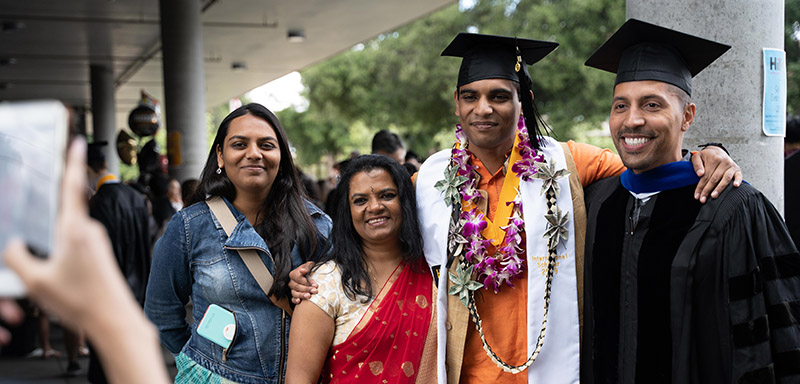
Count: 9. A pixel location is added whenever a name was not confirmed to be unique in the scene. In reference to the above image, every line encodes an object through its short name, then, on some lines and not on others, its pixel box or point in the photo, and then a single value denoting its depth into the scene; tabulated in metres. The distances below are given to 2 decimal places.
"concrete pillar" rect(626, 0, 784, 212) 2.77
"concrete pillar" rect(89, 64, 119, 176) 15.22
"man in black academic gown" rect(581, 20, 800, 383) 2.11
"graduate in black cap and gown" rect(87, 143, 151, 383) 6.12
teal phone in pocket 2.58
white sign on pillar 2.80
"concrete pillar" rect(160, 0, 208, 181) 8.92
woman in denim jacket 2.66
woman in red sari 2.55
